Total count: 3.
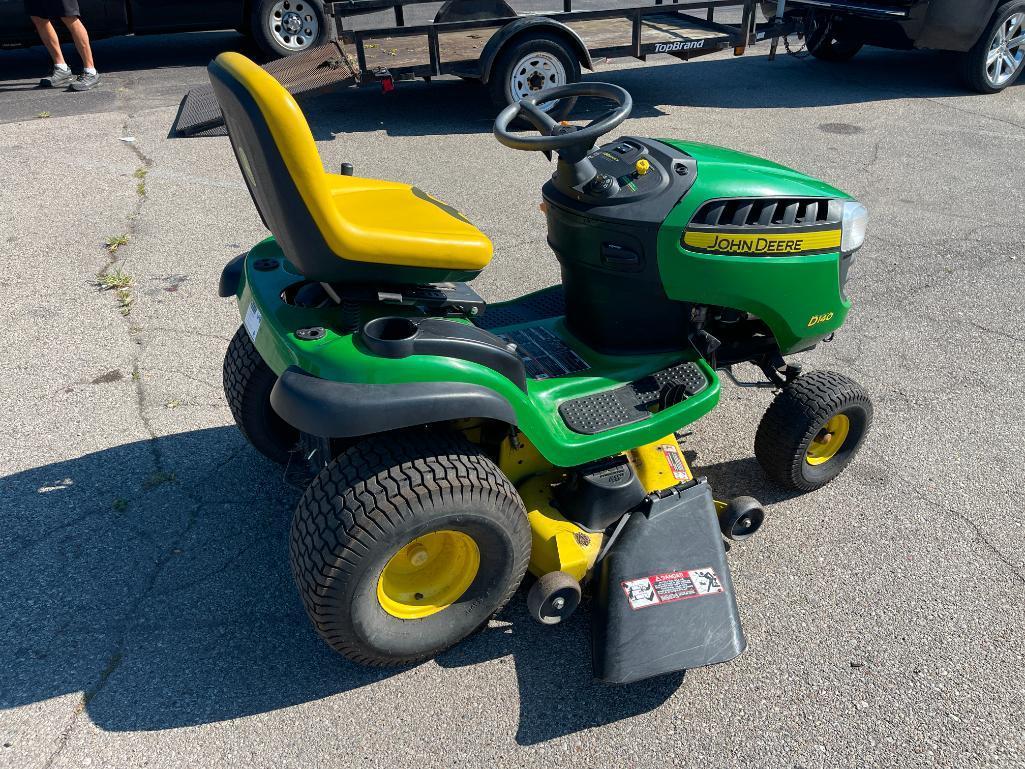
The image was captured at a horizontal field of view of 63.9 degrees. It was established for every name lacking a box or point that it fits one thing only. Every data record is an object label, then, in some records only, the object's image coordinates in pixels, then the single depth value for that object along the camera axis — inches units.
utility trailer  271.6
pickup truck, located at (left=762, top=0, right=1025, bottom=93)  296.2
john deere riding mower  83.7
